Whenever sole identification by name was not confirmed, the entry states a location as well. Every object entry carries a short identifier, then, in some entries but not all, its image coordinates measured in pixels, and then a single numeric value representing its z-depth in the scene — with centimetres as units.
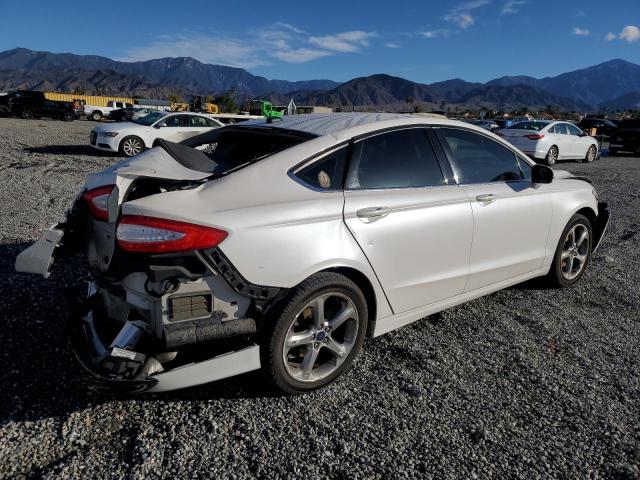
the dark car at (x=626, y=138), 2150
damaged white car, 235
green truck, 4219
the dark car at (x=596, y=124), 3803
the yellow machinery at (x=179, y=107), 5626
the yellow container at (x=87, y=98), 6712
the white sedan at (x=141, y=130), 1367
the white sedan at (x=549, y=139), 1608
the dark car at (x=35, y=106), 3378
